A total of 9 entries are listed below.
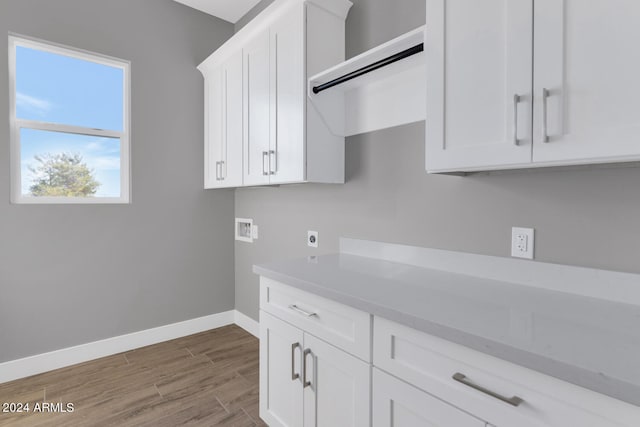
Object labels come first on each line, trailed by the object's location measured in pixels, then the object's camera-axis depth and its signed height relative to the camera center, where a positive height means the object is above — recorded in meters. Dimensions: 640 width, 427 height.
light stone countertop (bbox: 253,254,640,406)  0.70 -0.32
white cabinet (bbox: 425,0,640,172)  0.88 +0.40
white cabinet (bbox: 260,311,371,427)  1.20 -0.72
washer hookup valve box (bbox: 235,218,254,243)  3.10 -0.20
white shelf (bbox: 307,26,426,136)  1.62 +0.66
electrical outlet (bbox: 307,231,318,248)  2.31 -0.21
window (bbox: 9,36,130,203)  2.35 +0.64
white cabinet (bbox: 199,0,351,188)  1.90 +0.76
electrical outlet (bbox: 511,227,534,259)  1.30 -0.13
